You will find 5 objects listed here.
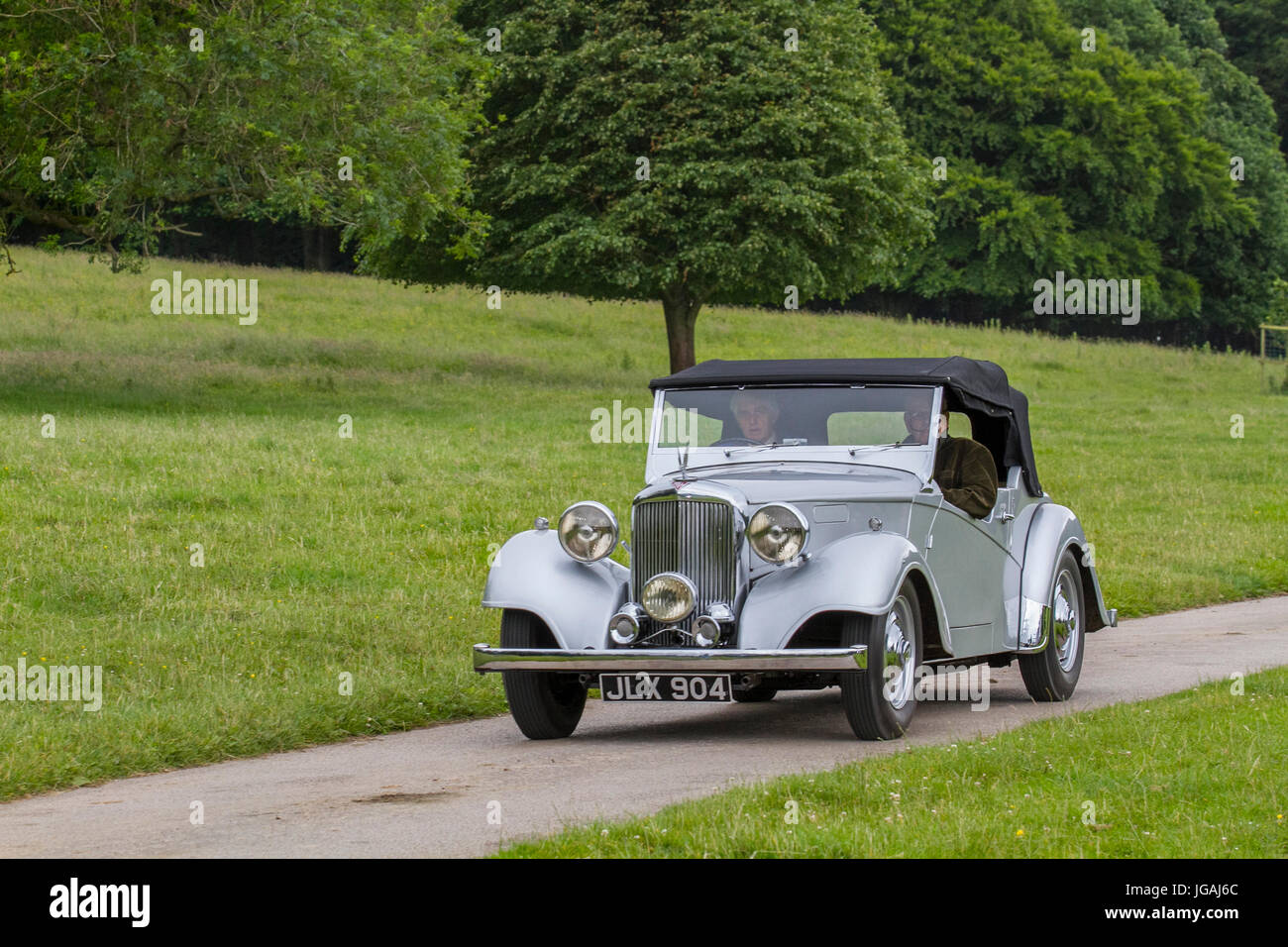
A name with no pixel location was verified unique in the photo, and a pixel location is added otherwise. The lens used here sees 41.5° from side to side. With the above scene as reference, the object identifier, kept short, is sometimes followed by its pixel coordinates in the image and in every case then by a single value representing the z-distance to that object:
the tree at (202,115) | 23.84
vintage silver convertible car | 8.66
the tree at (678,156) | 33.06
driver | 10.24
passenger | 10.06
